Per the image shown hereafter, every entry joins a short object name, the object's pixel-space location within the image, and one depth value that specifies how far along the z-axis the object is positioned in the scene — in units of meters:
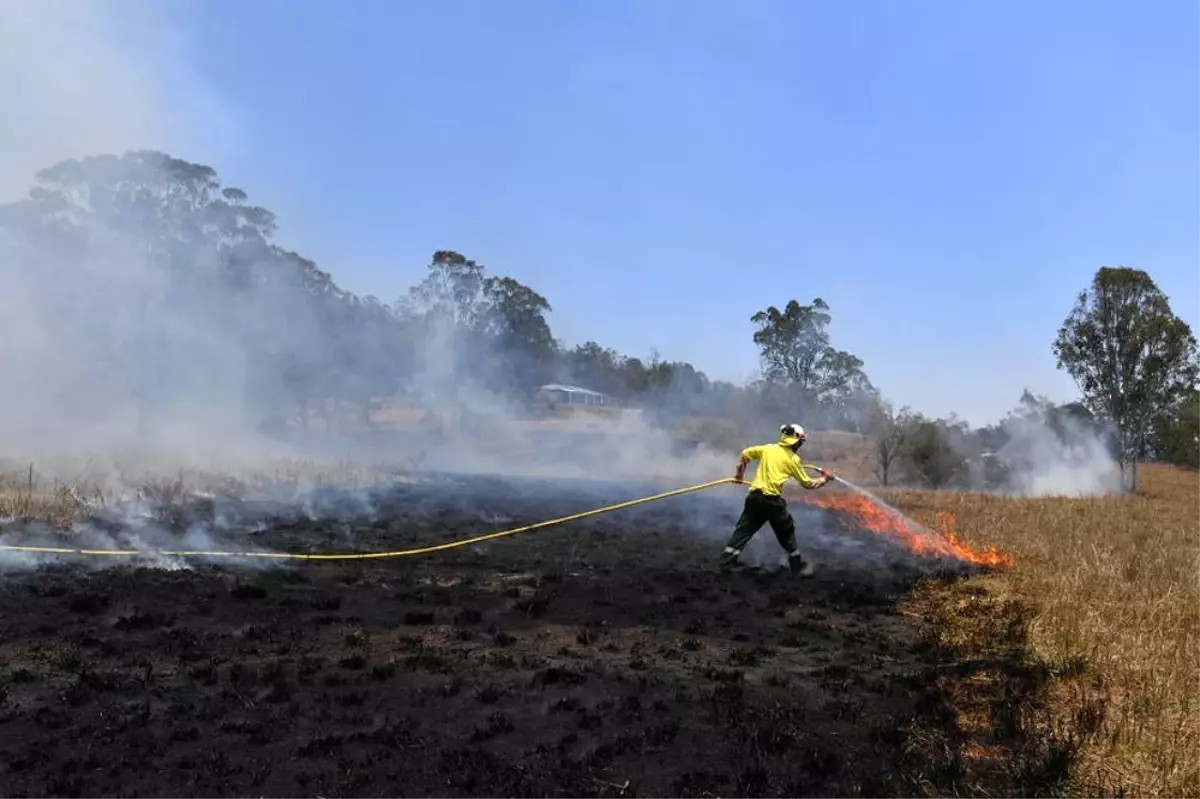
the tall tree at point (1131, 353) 35.56
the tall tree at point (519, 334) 45.47
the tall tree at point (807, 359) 49.44
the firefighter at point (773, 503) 12.06
